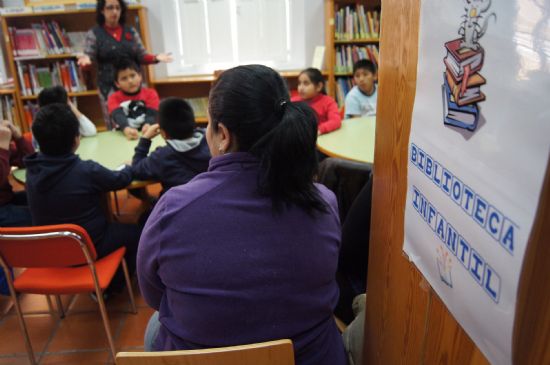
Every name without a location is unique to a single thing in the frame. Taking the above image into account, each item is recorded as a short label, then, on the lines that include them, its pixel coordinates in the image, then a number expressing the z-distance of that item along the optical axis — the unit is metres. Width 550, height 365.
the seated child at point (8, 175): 2.19
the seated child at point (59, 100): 2.76
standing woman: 3.70
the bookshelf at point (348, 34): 4.22
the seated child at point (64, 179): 1.84
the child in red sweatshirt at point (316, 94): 3.20
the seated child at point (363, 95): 3.47
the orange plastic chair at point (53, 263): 1.51
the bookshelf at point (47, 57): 4.14
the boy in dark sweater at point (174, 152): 2.06
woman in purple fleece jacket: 0.90
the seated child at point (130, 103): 2.85
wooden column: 0.50
